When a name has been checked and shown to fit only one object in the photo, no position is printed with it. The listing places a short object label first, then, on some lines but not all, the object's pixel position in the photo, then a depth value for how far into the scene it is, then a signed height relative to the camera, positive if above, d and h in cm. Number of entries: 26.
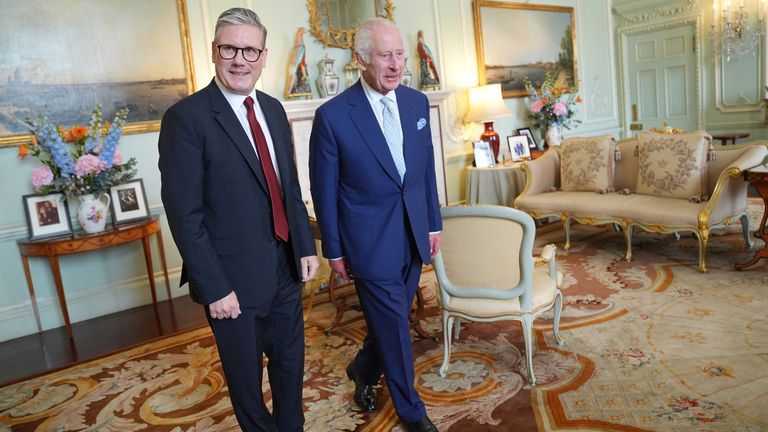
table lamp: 609 +11
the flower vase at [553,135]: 675 -33
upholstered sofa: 416 -83
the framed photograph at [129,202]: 432 -34
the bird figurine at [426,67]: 593 +56
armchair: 260 -73
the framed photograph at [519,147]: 664 -42
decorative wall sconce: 724 +69
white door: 804 +25
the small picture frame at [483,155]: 624 -43
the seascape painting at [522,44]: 665 +80
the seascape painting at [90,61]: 399 +73
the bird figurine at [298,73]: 510 +56
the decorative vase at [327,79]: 525 +49
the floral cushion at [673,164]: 450 -57
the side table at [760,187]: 392 -71
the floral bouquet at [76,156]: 387 +4
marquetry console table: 384 -56
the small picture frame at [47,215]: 401 -34
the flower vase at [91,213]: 397 -36
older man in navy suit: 210 -24
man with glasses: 163 -23
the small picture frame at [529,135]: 697 -31
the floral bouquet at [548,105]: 676 +2
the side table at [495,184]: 591 -73
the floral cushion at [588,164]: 520 -56
